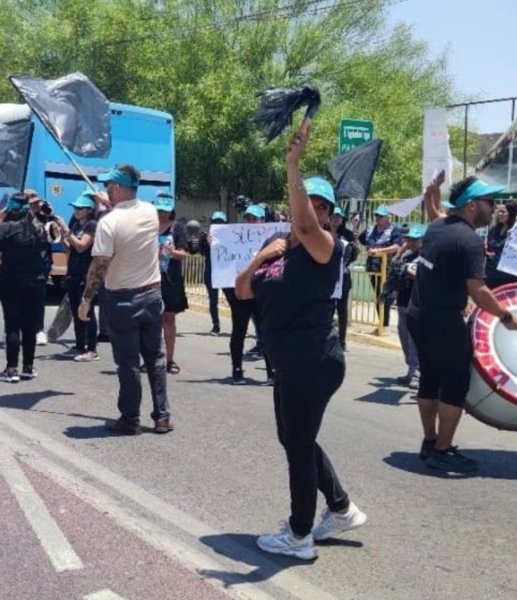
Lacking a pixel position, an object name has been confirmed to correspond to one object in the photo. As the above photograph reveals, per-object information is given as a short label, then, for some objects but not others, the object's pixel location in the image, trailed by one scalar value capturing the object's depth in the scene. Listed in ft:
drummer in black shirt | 19.94
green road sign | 45.09
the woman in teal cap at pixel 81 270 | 34.76
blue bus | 53.67
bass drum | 20.98
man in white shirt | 22.90
